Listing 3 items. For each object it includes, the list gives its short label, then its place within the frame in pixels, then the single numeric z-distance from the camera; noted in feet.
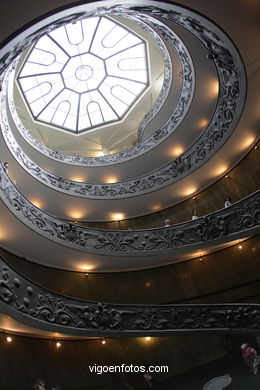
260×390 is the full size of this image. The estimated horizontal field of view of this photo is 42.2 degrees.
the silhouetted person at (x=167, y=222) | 50.70
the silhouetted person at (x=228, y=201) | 45.20
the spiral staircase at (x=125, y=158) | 31.27
